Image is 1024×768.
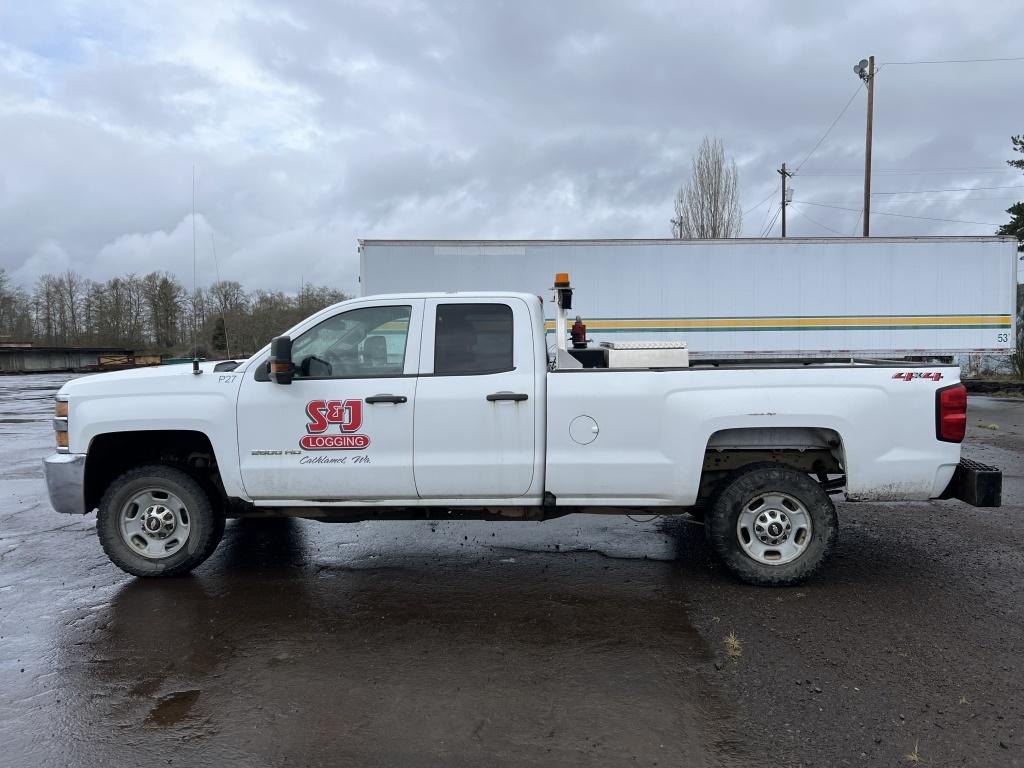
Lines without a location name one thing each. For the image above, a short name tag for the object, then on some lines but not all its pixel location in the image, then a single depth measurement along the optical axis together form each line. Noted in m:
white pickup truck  4.70
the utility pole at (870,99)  25.35
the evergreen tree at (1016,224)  33.88
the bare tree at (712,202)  35.25
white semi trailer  16.47
